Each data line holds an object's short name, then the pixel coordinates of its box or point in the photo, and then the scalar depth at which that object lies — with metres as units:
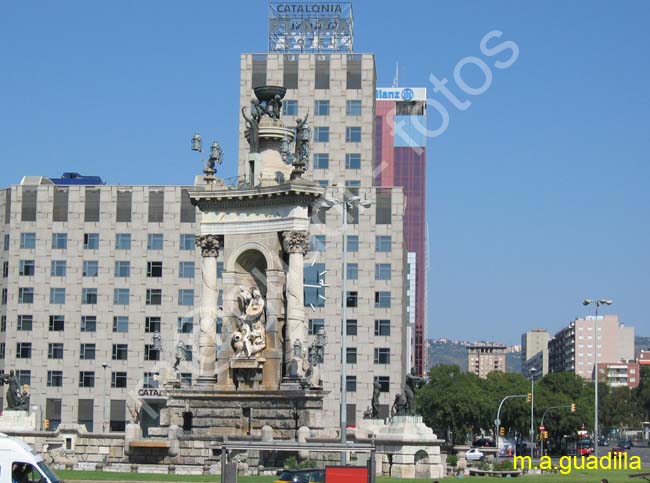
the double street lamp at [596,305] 86.94
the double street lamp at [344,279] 58.00
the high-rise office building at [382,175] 174.94
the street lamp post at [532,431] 125.24
